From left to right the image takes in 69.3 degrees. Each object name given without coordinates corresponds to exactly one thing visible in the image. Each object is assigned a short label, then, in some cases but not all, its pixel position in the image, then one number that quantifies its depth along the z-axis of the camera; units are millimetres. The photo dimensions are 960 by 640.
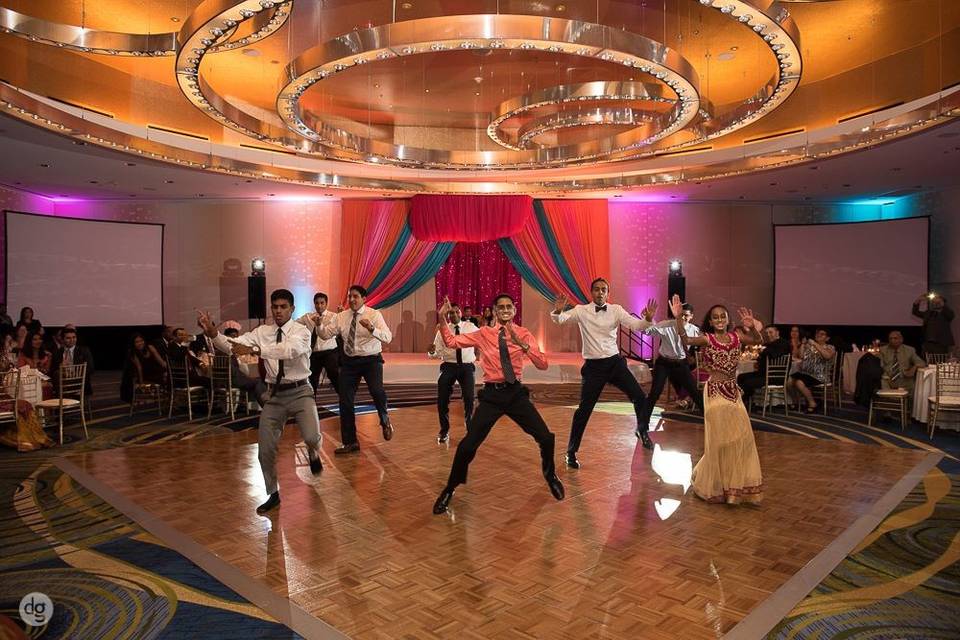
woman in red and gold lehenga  4586
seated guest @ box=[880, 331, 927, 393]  7977
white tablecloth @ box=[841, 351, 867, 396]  10500
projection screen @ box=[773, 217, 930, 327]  12867
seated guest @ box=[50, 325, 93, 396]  8094
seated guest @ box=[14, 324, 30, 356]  8805
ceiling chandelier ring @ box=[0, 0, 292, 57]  5480
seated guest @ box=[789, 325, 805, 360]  9586
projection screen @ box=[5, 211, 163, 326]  12430
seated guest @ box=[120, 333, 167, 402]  8594
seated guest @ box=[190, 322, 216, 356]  9156
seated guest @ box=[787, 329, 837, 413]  8734
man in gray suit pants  4516
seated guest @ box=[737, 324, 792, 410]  8383
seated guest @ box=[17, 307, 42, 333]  10155
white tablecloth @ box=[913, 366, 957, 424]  7547
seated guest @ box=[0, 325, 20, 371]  6995
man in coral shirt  4441
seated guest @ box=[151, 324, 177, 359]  8453
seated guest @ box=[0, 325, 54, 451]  6453
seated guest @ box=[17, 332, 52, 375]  7809
